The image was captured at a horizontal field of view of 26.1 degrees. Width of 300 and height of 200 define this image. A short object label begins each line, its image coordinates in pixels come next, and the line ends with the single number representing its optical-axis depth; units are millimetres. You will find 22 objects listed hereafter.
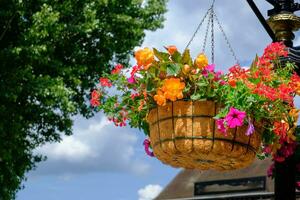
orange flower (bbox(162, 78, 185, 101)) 4004
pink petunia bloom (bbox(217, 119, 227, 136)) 3982
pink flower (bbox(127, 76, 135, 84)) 4379
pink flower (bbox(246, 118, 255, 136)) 4027
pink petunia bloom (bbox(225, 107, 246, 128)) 3947
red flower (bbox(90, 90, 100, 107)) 4789
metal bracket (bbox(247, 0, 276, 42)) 5297
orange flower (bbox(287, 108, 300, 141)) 4391
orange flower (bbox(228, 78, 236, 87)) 4078
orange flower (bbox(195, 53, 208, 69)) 4149
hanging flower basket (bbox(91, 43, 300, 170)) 4043
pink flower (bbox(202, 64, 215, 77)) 4168
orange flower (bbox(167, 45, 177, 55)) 4195
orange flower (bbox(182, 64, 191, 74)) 4125
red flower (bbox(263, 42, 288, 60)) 4438
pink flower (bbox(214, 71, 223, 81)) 4160
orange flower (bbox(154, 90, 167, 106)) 4055
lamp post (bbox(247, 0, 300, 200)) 5137
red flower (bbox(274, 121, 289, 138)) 4281
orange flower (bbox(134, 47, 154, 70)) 4211
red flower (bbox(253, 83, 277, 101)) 4051
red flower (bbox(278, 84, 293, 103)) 4117
